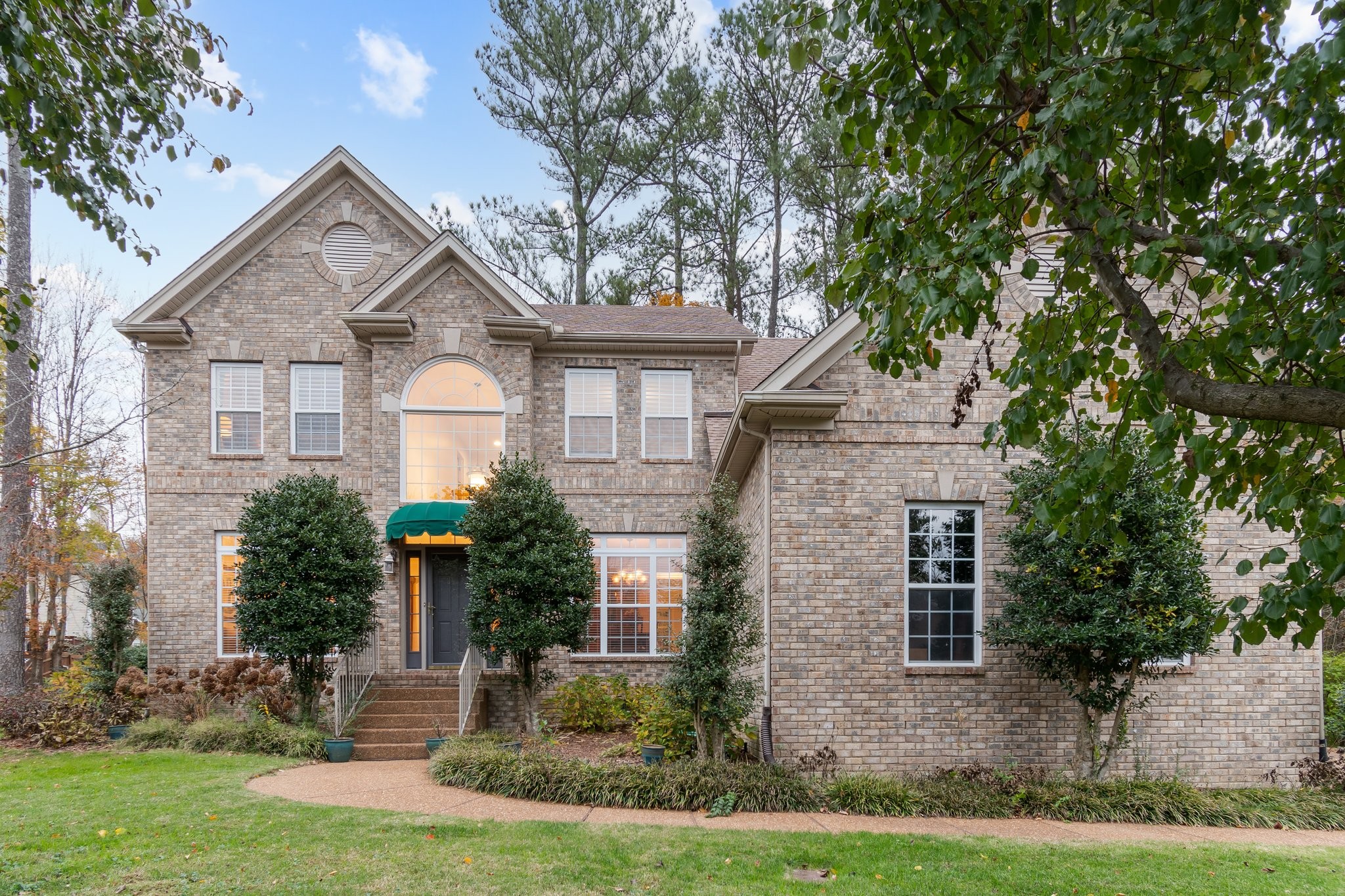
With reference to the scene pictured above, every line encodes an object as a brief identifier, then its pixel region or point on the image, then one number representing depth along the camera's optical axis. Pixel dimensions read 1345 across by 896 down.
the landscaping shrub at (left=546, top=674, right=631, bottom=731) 13.13
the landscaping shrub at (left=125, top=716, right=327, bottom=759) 11.36
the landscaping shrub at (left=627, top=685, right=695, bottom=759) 9.98
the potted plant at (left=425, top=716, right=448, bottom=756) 11.28
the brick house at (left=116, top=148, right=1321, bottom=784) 14.21
